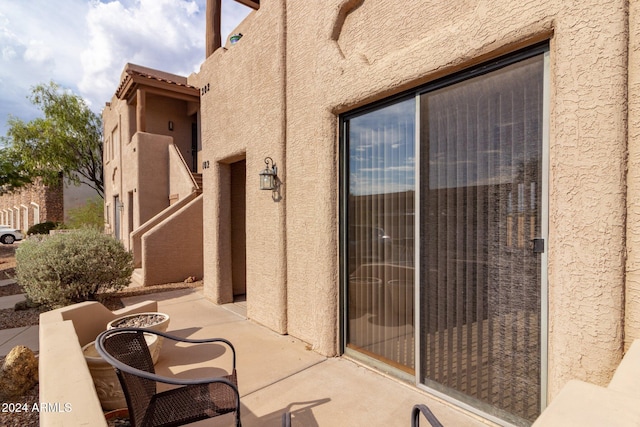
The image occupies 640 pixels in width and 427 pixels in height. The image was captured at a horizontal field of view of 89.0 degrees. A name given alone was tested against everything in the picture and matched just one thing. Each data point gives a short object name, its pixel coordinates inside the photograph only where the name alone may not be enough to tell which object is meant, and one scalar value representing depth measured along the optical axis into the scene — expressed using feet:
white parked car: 72.28
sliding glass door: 8.13
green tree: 60.97
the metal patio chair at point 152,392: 6.43
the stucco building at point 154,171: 28.63
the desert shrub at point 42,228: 69.56
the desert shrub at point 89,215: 52.75
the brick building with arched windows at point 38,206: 80.12
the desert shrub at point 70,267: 18.43
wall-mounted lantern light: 15.66
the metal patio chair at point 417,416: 5.06
